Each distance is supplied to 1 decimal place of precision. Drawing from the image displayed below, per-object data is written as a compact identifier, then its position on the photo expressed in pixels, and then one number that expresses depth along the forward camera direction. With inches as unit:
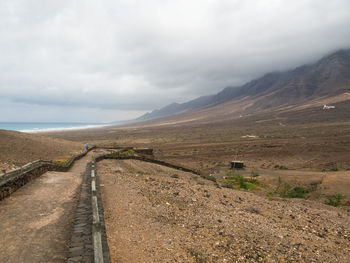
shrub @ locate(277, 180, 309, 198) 605.9
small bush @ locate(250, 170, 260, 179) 847.7
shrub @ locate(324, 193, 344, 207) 515.2
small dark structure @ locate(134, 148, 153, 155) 1129.3
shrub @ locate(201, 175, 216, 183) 698.1
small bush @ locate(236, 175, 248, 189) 681.9
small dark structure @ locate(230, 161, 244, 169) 1042.1
